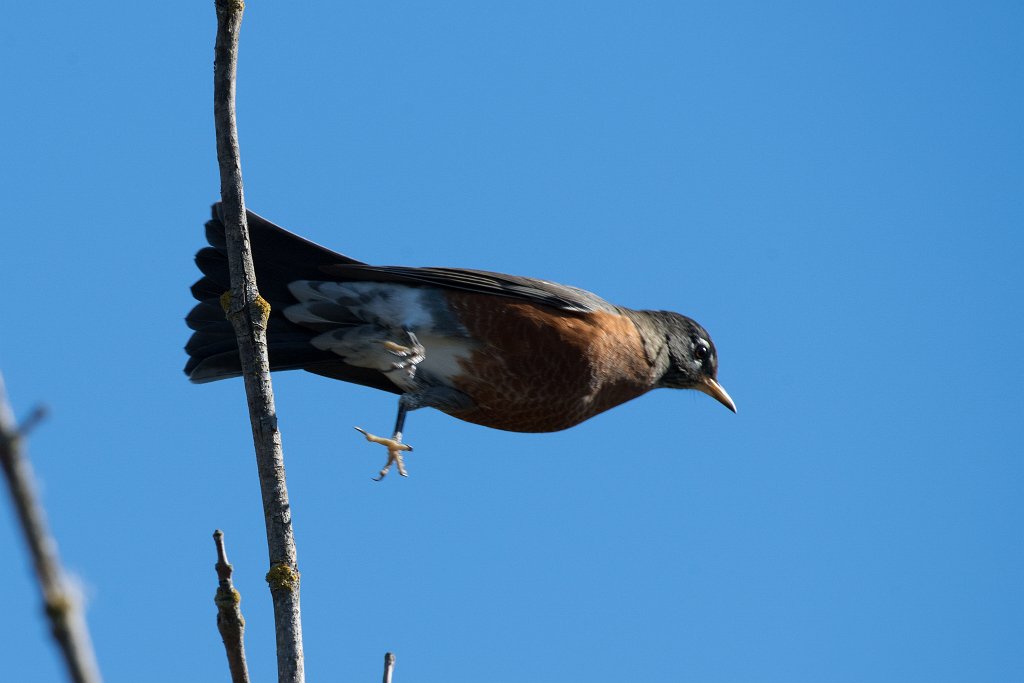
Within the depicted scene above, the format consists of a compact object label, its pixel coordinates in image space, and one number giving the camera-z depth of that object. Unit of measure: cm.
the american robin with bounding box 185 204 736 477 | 1023
